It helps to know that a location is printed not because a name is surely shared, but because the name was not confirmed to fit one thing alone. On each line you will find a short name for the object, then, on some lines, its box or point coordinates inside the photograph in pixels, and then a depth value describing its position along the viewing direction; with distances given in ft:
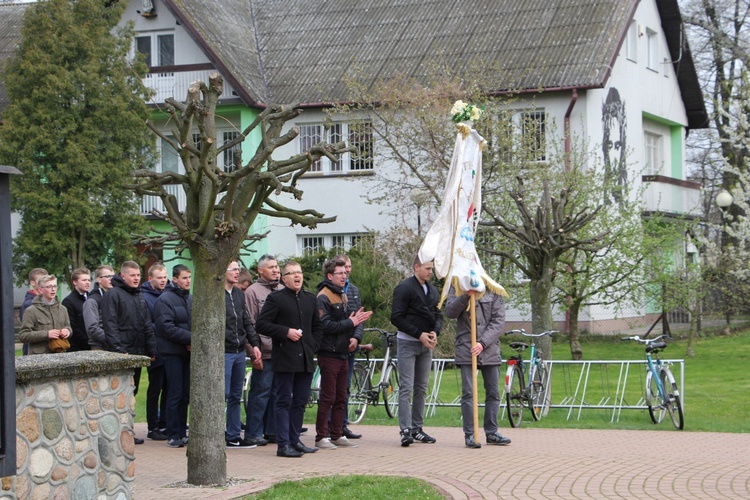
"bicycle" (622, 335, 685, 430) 43.91
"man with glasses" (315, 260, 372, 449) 38.99
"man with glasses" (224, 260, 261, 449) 39.65
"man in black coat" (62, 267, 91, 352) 41.27
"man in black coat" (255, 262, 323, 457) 36.91
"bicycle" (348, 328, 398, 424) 47.96
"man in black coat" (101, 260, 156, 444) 39.91
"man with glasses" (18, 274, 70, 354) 37.70
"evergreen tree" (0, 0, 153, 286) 92.38
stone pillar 23.40
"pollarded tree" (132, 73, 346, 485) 30.01
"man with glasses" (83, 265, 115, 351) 39.65
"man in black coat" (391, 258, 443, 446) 39.88
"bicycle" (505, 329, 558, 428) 44.96
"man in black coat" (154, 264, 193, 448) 39.91
